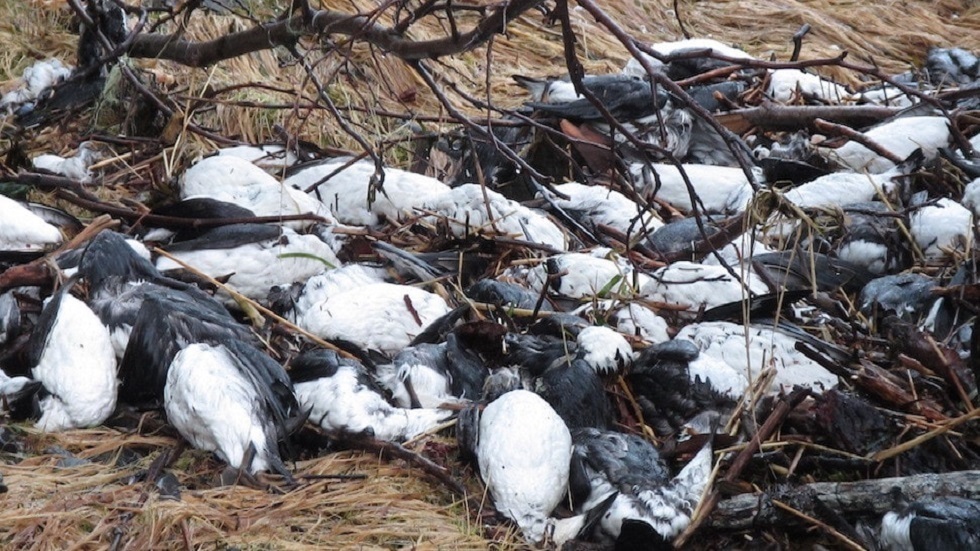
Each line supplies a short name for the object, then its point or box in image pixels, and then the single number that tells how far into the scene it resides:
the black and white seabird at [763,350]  6.08
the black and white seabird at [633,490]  4.99
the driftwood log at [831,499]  4.87
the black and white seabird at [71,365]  5.60
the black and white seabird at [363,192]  8.20
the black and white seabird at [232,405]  5.27
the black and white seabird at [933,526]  4.50
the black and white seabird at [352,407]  5.61
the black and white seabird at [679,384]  5.90
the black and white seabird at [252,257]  6.98
